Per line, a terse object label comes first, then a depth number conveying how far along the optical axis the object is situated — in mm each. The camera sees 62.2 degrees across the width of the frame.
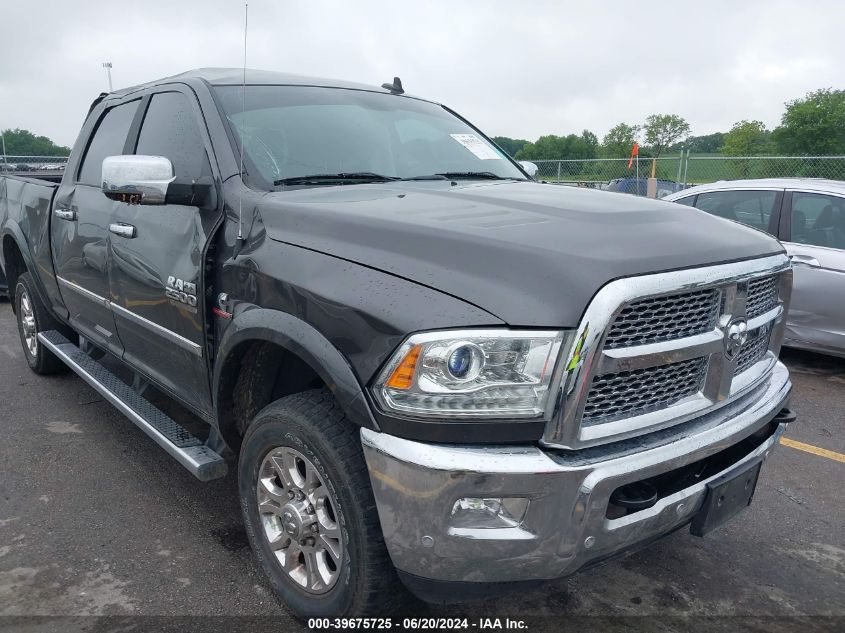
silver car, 5383
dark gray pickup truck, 1849
